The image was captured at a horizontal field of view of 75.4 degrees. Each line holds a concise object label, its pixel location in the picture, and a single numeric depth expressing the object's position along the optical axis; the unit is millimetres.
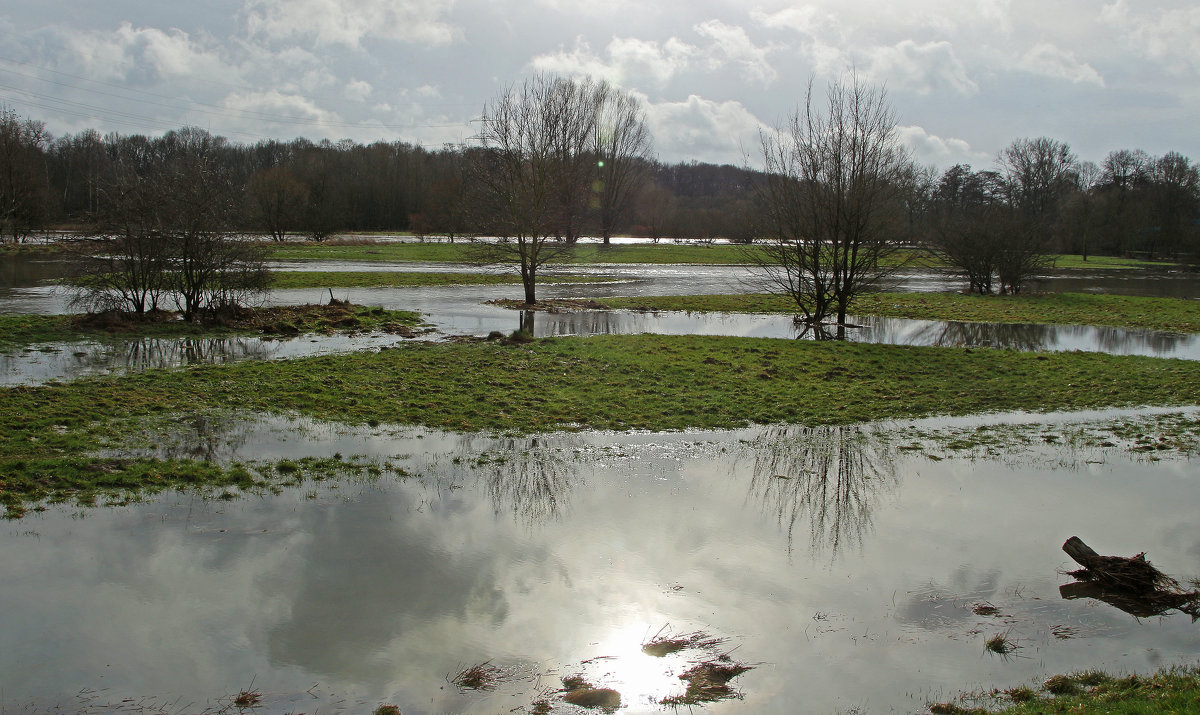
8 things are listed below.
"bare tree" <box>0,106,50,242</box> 58916
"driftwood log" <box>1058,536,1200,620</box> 7047
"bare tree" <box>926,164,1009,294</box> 40094
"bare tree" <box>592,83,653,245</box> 79625
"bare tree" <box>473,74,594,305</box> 30438
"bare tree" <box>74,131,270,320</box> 21156
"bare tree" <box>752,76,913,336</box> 24812
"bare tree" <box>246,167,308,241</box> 70500
